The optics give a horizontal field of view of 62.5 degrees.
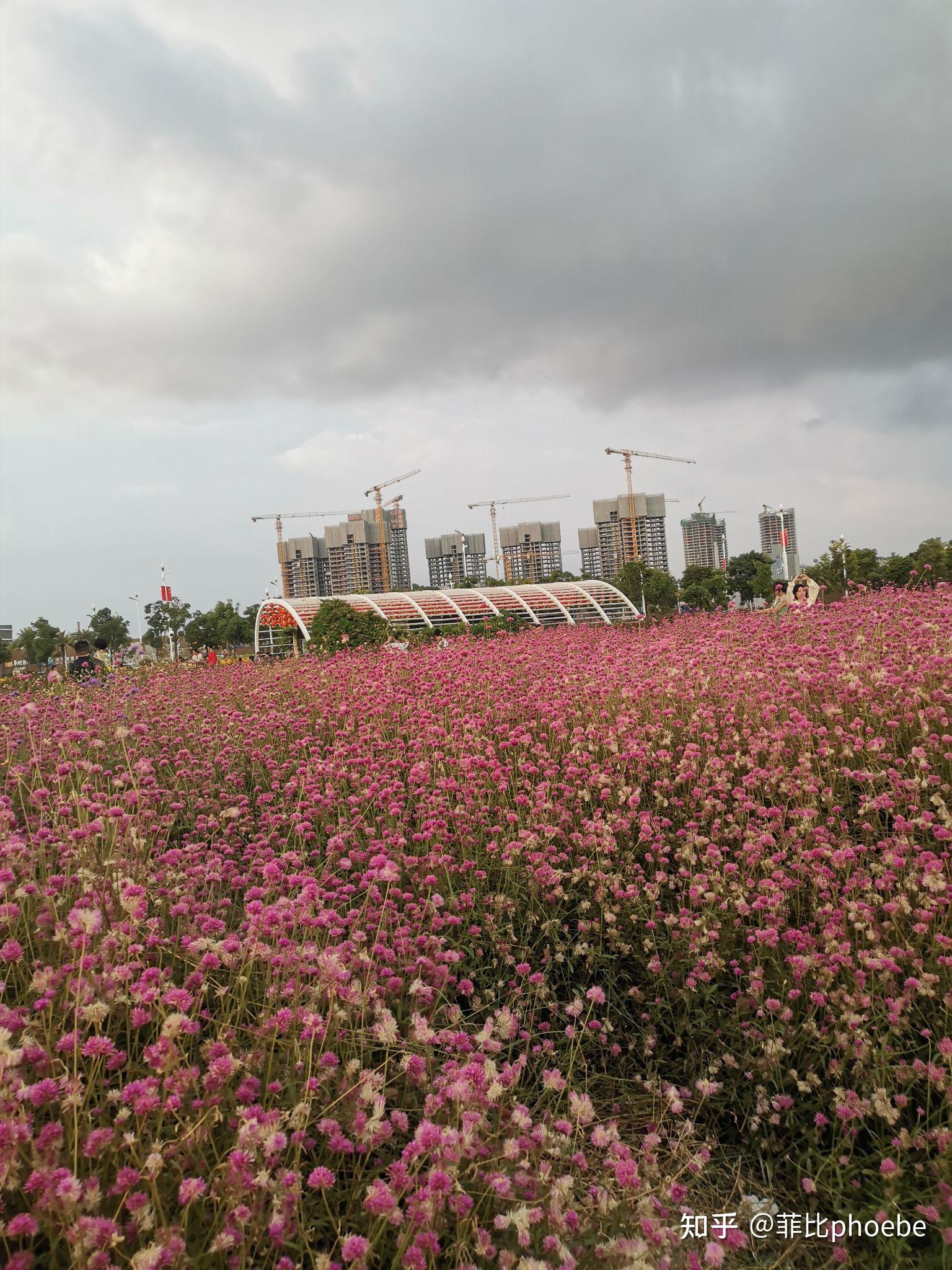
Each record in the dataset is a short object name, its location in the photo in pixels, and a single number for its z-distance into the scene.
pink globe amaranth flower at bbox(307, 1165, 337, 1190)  1.70
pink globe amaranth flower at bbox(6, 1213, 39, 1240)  1.48
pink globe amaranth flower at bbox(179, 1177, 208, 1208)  1.61
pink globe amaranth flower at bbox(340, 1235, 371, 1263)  1.53
